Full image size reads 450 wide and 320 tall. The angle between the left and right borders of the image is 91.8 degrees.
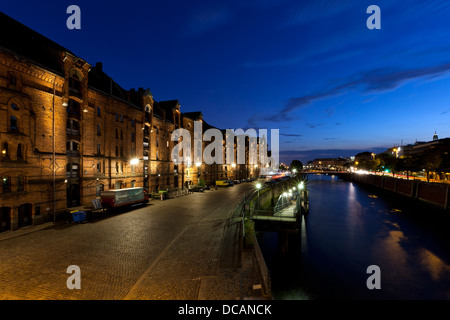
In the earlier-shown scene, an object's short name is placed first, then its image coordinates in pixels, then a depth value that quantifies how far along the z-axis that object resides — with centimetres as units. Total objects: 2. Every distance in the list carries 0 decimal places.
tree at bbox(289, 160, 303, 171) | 15900
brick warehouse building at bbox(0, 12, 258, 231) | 1906
